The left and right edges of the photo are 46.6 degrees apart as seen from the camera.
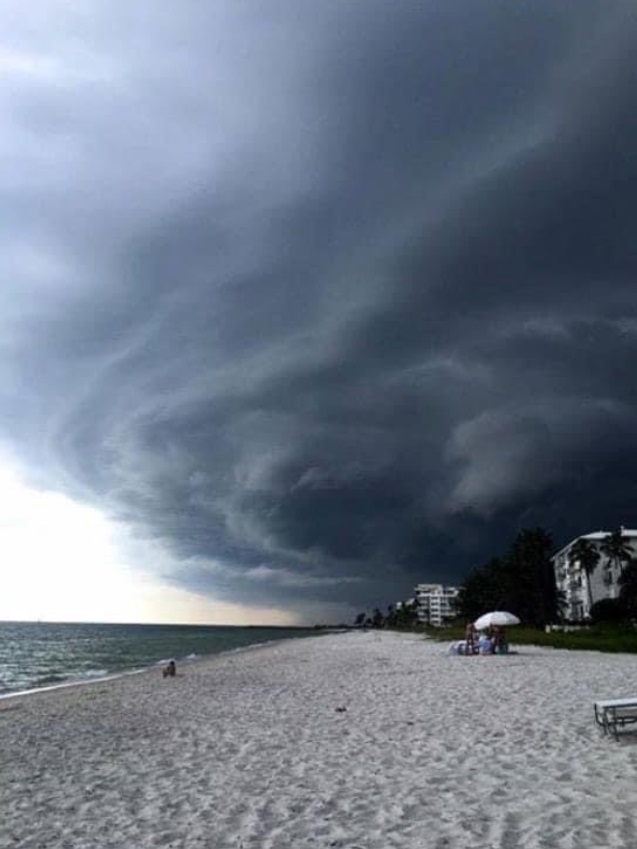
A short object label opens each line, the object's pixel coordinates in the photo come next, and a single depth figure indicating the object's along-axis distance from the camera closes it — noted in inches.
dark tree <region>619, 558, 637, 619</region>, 3627.0
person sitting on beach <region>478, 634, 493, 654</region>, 1454.2
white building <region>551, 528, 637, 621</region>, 4972.9
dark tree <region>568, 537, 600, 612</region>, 4606.3
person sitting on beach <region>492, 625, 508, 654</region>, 1459.2
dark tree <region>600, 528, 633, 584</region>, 4505.4
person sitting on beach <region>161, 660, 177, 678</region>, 1334.9
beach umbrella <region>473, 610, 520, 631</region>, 1469.0
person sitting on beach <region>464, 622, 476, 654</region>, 1494.8
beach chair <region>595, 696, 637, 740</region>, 450.9
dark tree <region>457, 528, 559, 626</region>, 4089.6
